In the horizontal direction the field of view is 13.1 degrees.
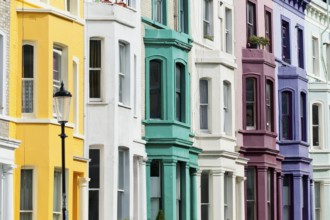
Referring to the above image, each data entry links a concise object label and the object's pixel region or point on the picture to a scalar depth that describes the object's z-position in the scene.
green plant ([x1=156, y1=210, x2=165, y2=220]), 48.34
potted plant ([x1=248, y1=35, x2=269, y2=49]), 62.28
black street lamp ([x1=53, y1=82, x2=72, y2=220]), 36.50
